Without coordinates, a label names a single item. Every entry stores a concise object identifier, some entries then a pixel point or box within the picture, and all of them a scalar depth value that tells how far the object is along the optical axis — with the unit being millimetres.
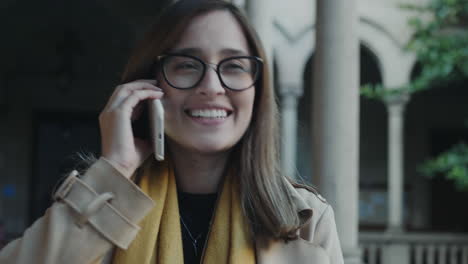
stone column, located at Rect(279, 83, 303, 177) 10794
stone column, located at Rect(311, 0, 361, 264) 4168
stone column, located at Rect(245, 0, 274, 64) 5399
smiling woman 1267
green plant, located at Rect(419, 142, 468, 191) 8711
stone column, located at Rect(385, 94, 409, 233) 11156
